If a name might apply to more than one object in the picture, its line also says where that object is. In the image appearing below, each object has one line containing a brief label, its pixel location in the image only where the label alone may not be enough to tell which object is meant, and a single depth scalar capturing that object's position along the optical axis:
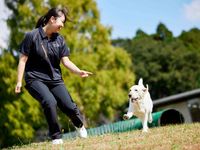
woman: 11.91
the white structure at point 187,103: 54.59
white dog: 13.85
